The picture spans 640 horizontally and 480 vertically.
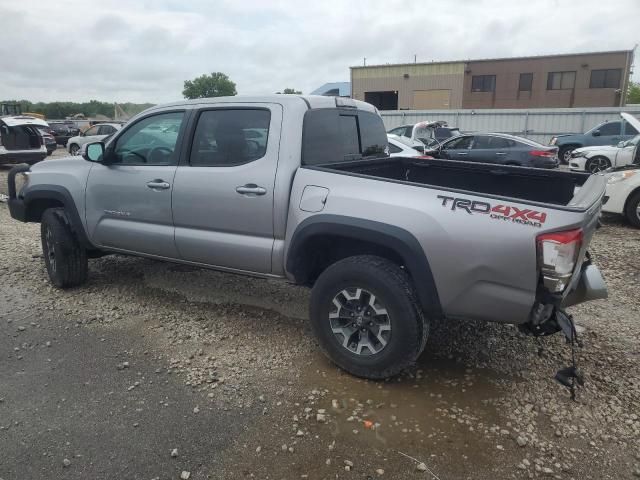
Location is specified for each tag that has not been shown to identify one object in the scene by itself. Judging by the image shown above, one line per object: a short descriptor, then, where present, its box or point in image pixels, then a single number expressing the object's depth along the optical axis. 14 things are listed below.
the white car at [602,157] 12.17
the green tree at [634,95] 75.20
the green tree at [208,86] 79.13
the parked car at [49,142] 19.61
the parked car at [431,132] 17.59
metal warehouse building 40.69
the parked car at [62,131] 27.42
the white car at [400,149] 9.38
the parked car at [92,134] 21.97
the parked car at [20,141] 13.66
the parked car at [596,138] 17.23
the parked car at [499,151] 13.17
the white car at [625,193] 7.72
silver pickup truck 2.78
